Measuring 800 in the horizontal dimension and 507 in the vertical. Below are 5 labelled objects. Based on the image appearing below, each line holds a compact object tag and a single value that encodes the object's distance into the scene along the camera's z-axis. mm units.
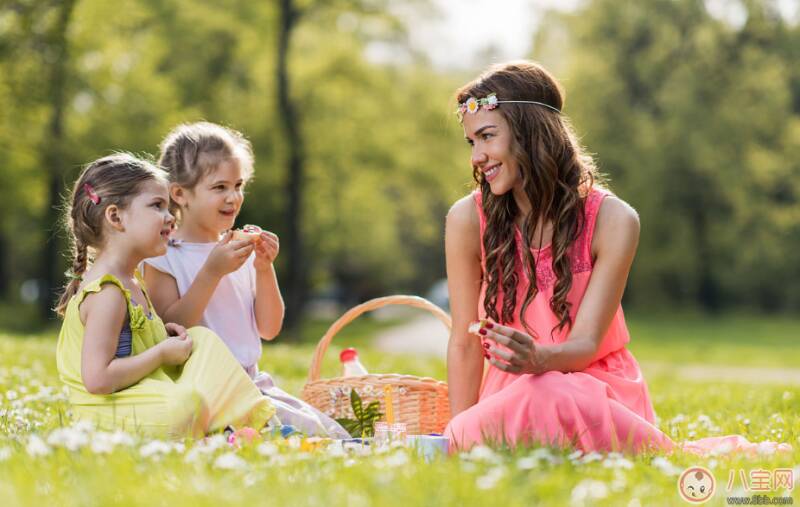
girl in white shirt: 4422
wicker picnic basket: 4762
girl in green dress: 3658
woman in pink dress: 4055
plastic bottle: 5406
